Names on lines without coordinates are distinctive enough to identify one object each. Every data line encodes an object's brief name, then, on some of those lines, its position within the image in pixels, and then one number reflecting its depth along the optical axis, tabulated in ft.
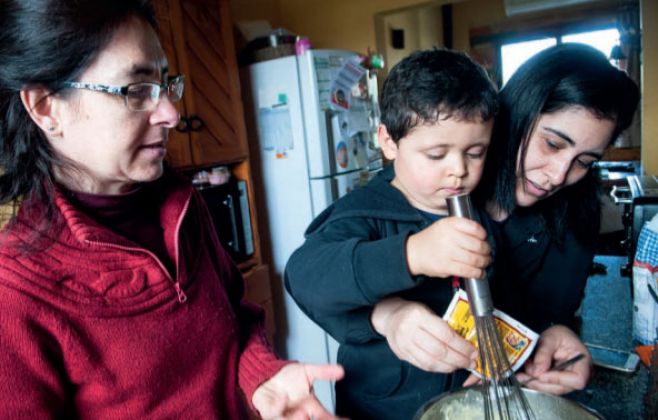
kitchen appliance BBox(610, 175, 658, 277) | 4.17
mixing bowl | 1.66
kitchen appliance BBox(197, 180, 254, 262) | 6.57
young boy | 1.77
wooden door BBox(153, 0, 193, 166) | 5.92
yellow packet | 2.04
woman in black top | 2.30
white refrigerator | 7.08
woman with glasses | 2.00
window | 16.55
